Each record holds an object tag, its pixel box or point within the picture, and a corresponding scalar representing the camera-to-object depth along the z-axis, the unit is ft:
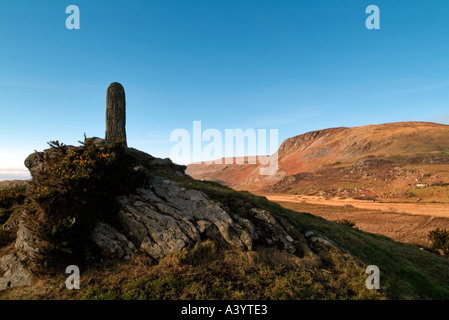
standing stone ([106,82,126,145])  45.47
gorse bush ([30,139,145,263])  21.61
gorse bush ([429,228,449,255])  46.41
